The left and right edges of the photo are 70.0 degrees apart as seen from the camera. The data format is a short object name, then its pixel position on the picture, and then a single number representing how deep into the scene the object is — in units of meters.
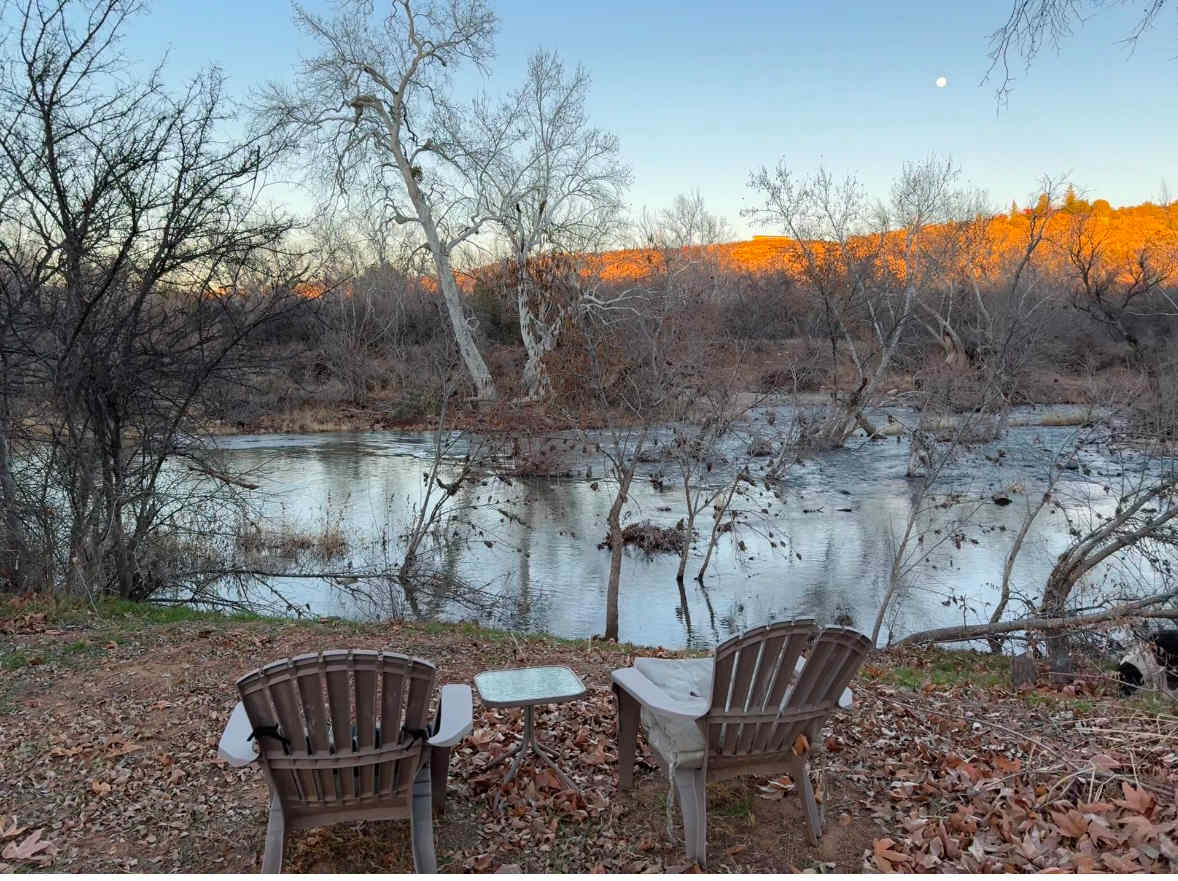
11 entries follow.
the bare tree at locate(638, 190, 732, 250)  41.72
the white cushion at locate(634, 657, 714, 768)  3.24
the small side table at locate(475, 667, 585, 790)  3.67
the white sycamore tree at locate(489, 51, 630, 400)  26.64
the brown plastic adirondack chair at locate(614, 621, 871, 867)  3.18
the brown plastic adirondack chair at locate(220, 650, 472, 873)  2.88
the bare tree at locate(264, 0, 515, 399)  26.05
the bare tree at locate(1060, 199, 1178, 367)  24.83
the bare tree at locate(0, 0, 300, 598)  8.01
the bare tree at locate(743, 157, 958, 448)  22.81
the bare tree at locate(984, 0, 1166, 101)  4.68
